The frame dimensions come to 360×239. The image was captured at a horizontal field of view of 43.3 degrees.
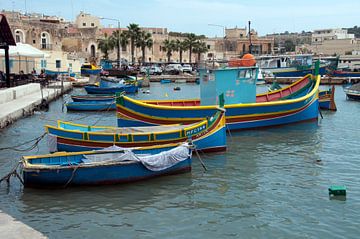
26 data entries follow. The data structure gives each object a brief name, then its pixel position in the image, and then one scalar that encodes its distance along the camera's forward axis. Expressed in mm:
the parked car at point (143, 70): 74694
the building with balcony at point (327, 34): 136125
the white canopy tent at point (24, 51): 36094
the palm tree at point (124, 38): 84250
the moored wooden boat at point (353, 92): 39719
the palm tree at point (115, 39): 86375
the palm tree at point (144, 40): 84375
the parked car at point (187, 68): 81938
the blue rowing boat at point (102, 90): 41844
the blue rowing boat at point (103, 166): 13242
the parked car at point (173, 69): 80312
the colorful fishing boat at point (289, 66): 66275
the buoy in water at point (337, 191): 13242
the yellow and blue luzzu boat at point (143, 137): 17141
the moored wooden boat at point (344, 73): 65950
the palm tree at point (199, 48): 96938
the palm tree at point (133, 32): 83500
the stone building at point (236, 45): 114625
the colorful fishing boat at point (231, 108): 21641
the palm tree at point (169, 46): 97050
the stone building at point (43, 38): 61253
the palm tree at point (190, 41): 95912
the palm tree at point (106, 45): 86250
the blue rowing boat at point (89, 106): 33531
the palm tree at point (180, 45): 96200
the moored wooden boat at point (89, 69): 66262
